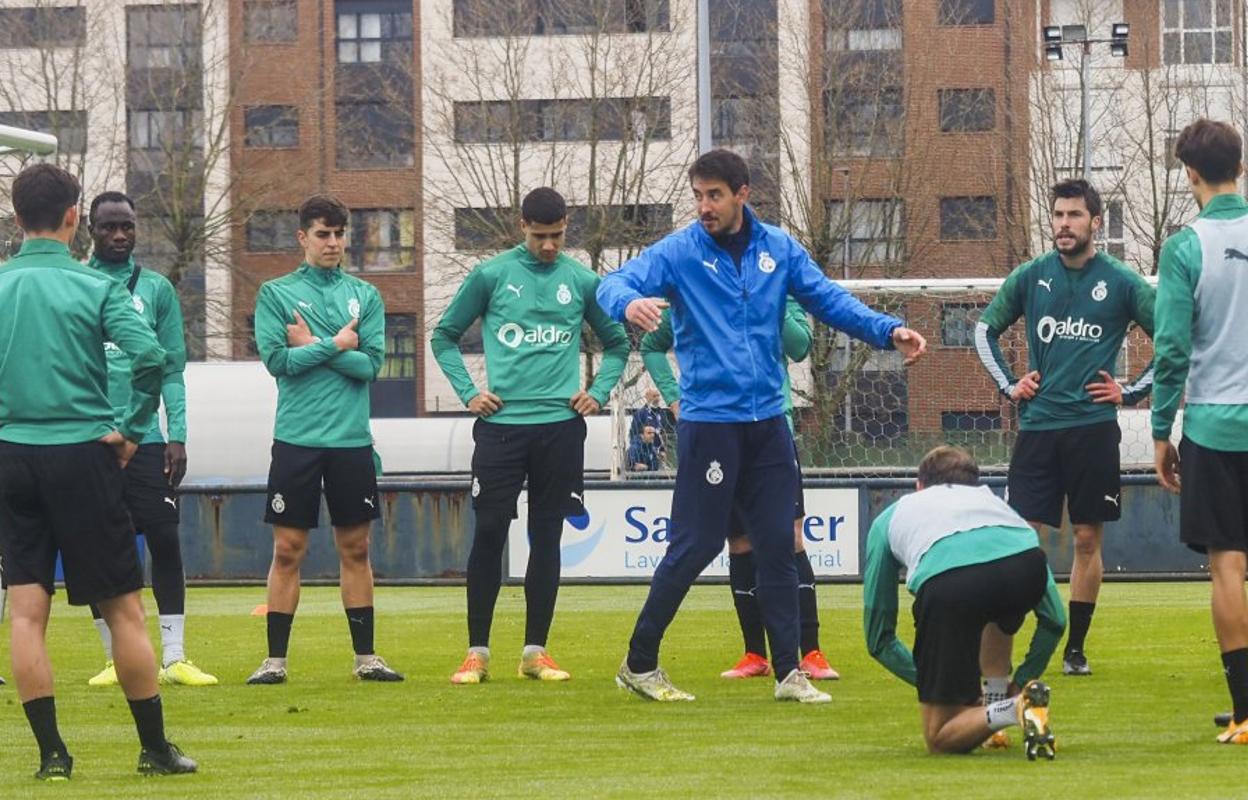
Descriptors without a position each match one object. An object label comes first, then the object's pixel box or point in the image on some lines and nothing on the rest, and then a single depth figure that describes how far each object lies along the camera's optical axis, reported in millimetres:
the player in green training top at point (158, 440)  17912
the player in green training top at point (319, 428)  18978
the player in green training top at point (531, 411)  18880
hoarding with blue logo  34758
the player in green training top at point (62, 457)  12715
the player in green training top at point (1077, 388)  18838
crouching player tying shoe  12870
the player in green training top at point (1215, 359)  13914
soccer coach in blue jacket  16159
